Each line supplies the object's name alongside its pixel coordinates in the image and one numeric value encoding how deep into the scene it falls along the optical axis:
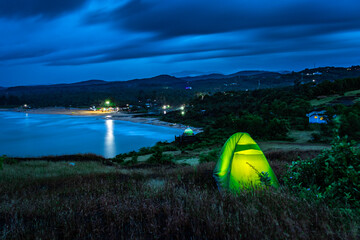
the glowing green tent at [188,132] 40.06
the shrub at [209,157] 16.86
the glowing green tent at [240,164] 6.69
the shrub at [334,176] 3.63
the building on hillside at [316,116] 39.07
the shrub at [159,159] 18.16
